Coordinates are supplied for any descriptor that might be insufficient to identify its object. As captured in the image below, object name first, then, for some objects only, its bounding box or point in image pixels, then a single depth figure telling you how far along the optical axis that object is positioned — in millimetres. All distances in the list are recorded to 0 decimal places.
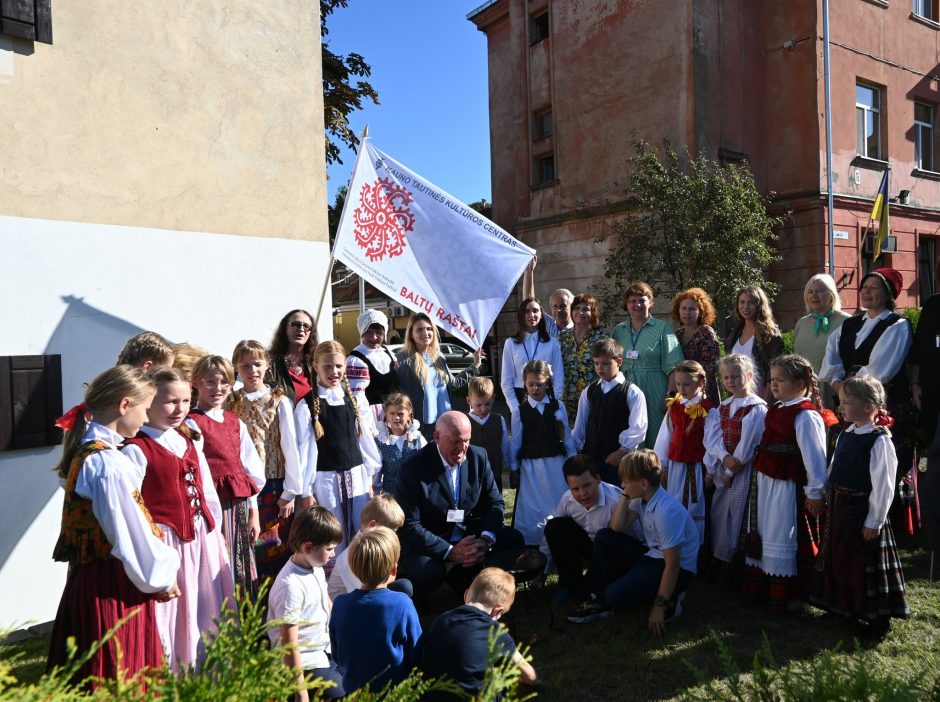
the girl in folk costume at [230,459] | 3734
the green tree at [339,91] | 14016
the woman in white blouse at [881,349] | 5199
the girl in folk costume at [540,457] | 5363
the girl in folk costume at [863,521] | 3869
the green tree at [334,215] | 16525
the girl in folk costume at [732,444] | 4648
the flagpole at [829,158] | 14605
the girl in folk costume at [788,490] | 4270
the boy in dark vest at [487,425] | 5406
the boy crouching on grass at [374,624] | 3001
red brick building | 15680
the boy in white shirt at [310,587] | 3154
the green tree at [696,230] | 13438
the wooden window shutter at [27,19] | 4180
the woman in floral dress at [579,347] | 5988
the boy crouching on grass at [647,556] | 4219
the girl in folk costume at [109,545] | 2627
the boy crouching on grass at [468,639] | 2857
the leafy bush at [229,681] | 1356
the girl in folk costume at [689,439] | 4961
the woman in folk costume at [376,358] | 5570
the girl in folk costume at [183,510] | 3074
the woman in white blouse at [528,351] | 5992
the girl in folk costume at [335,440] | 4605
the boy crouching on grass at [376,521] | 3994
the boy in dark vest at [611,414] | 5266
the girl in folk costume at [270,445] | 4301
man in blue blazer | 4383
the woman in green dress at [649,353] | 5789
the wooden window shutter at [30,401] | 4180
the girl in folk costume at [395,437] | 5035
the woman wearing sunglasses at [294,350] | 4684
